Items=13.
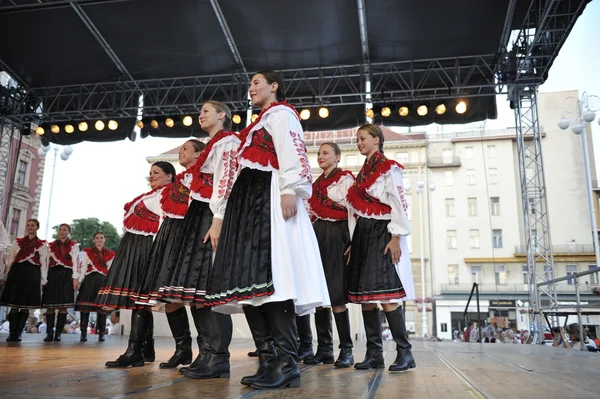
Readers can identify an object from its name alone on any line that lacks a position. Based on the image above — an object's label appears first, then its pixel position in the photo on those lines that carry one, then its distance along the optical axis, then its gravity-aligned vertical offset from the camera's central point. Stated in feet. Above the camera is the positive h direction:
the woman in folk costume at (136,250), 11.18 +0.86
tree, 93.40 +10.69
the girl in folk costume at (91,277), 20.53 +0.43
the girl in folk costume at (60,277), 20.90 +0.41
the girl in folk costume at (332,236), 11.02 +1.22
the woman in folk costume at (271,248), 6.67 +0.57
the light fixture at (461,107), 27.37 +9.84
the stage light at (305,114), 28.04 +9.60
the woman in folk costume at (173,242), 9.57 +0.85
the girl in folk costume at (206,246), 7.74 +0.69
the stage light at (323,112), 28.32 +9.80
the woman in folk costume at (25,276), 20.03 +0.41
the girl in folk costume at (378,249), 9.70 +0.82
